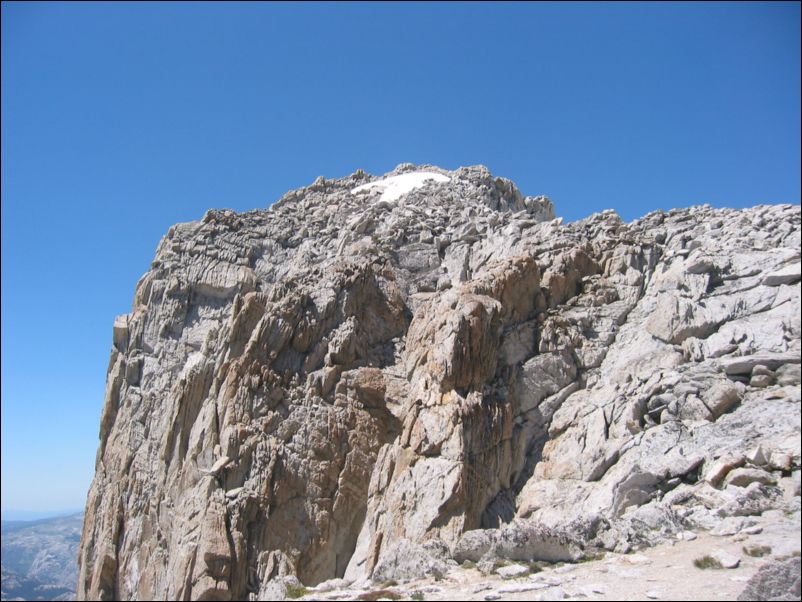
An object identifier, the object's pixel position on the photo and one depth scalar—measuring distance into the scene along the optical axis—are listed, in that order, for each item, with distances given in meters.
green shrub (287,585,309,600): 15.83
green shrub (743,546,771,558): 14.13
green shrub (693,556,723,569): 13.90
